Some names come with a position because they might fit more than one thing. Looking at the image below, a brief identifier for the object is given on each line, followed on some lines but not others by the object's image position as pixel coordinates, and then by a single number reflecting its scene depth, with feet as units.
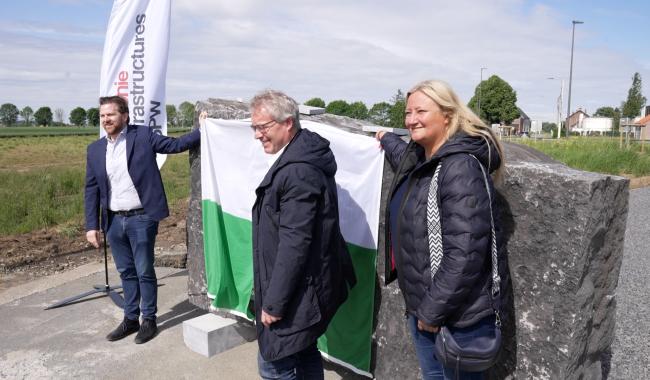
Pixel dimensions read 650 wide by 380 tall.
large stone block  7.84
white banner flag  17.20
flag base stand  16.40
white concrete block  12.86
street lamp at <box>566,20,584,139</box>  98.73
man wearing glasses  7.84
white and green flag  10.40
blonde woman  6.46
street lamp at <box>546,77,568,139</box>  149.28
